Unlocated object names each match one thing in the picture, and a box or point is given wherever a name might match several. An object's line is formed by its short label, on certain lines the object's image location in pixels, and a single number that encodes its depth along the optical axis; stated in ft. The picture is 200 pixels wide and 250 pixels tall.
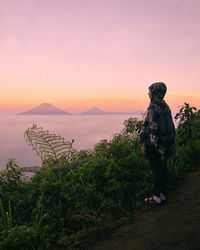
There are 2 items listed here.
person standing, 12.83
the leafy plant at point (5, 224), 10.28
